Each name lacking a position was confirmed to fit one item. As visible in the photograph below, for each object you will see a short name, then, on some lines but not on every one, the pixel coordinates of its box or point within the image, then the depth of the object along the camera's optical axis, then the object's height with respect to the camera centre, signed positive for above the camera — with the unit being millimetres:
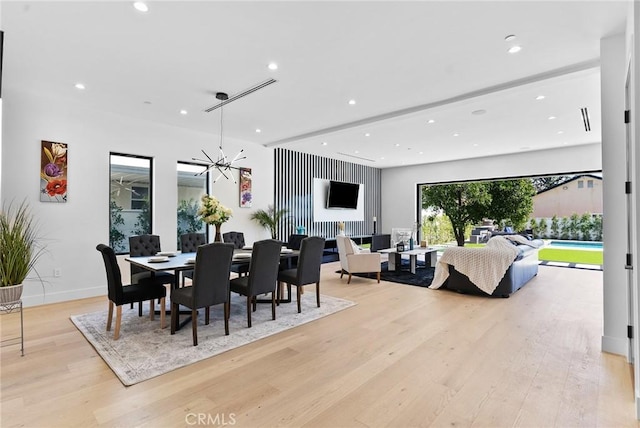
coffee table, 6816 -907
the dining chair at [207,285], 3059 -690
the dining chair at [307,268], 4105 -675
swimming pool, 11378 -1047
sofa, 4828 -1010
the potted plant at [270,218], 7215 -3
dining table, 3307 -505
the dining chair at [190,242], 4738 -370
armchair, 5824 -784
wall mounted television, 9359 +708
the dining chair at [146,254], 3779 -517
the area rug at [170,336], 2676 -1243
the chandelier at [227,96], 3992 +1702
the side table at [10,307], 2879 -825
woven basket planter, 2889 -706
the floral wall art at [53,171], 4520 +687
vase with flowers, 3873 +74
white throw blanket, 4789 -714
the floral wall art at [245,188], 6973 +672
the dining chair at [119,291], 3164 -778
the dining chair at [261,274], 3562 -665
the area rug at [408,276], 5931 -1206
